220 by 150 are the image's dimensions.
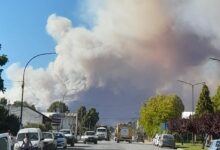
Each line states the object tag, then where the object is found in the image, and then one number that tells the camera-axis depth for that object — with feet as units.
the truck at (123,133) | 247.63
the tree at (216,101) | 272.45
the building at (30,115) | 260.12
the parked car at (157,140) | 205.82
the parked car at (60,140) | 138.39
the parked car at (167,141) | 186.60
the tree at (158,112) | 313.94
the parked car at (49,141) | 112.61
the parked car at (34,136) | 98.19
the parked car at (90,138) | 211.11
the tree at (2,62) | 109.08
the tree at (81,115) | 495.41
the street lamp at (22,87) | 135.18
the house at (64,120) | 315.54
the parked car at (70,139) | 167.54
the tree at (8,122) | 133.62
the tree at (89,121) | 504.22
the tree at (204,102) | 248.91
